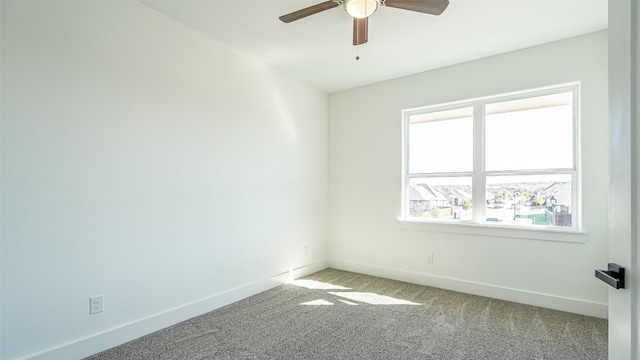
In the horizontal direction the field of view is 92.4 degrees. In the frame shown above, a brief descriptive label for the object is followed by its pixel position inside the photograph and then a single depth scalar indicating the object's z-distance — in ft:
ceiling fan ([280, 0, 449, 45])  6.79
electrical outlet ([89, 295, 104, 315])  7.34
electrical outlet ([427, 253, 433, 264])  12.51
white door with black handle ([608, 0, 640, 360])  2.65
